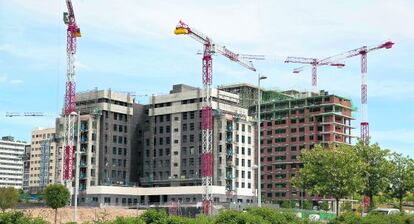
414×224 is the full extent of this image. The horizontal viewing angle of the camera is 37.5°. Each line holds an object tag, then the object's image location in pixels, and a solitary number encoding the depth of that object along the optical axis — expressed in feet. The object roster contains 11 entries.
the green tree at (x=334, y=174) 276.41
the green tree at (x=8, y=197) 330.95
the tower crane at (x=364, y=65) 531.91
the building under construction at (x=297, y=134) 613.11
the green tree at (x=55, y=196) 280.92
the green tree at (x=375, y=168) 297.12
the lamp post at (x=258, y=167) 201.12
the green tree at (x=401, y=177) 305.12
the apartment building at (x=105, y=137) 504.43
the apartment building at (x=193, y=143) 496.64
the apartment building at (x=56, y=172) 543.06
